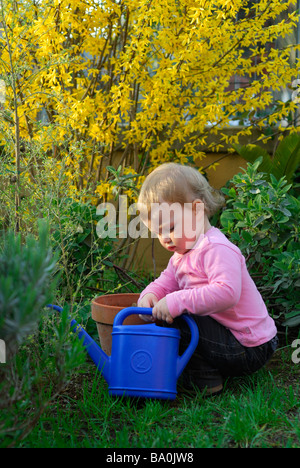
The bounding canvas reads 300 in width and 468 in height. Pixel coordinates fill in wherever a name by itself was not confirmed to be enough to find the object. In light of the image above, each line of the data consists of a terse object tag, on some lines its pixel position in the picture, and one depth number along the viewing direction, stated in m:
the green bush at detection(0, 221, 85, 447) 1.19
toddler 2.09
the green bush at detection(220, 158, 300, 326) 2.67
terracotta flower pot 2.29
